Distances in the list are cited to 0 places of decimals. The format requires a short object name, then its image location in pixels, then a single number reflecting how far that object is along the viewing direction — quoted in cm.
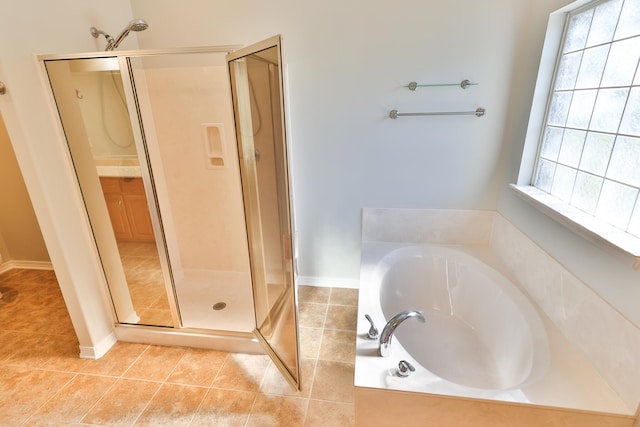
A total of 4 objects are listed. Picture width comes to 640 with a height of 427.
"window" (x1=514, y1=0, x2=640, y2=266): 126
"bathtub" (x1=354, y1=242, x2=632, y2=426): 118
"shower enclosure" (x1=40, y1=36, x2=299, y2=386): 166
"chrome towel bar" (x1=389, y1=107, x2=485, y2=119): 210
